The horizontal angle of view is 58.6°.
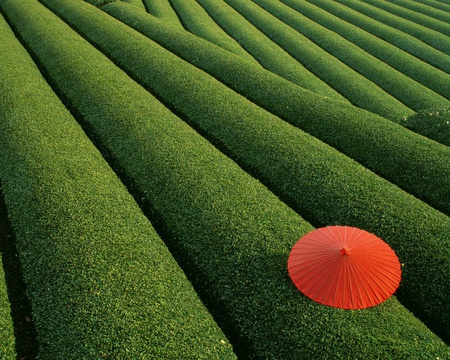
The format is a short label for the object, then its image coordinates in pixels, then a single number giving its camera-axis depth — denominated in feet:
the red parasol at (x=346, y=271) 28.17
